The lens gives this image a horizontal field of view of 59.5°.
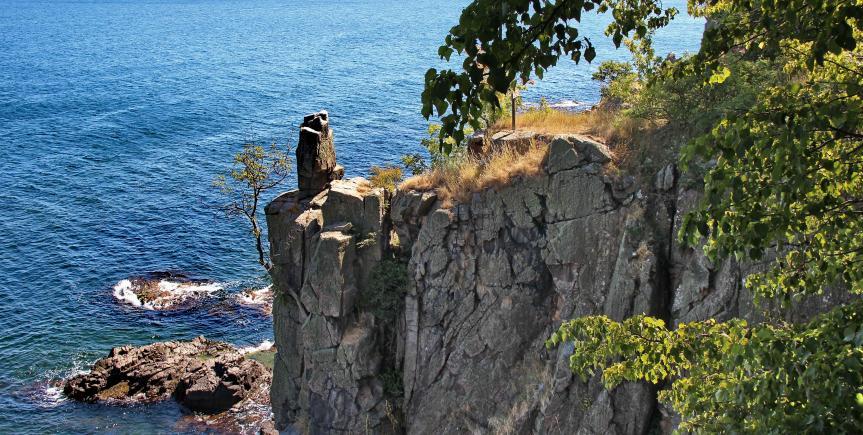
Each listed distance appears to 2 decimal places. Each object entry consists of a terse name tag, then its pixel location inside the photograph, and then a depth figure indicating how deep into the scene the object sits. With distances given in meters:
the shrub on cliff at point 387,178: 27.32
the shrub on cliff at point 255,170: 42.22
